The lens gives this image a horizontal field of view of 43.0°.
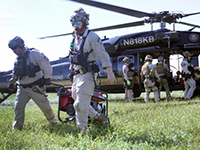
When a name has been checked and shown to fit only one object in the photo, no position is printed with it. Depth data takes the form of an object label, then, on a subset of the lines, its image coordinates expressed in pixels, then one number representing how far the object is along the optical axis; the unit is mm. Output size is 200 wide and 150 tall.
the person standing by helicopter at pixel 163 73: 9930
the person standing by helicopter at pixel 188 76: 9758
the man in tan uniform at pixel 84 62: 3961
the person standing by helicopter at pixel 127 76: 9852
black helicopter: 10023
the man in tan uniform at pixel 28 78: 4848
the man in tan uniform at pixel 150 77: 9206
